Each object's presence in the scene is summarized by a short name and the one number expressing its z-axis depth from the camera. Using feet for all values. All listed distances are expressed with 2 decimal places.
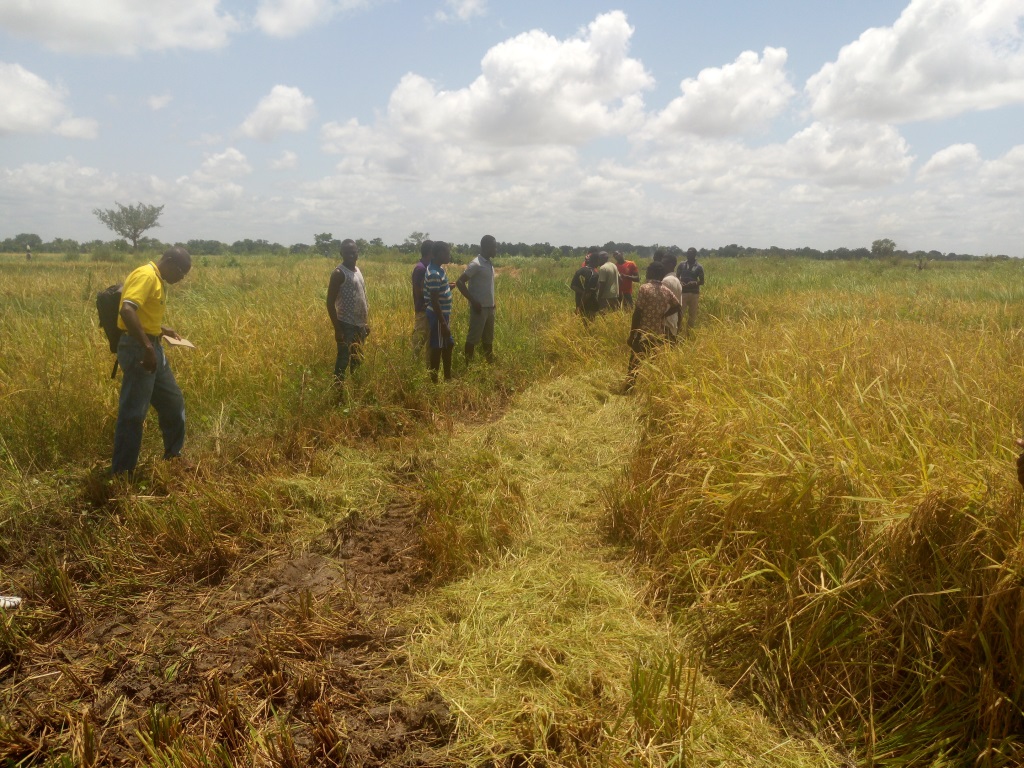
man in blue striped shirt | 20.52
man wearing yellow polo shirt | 12.76
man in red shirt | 31.83
